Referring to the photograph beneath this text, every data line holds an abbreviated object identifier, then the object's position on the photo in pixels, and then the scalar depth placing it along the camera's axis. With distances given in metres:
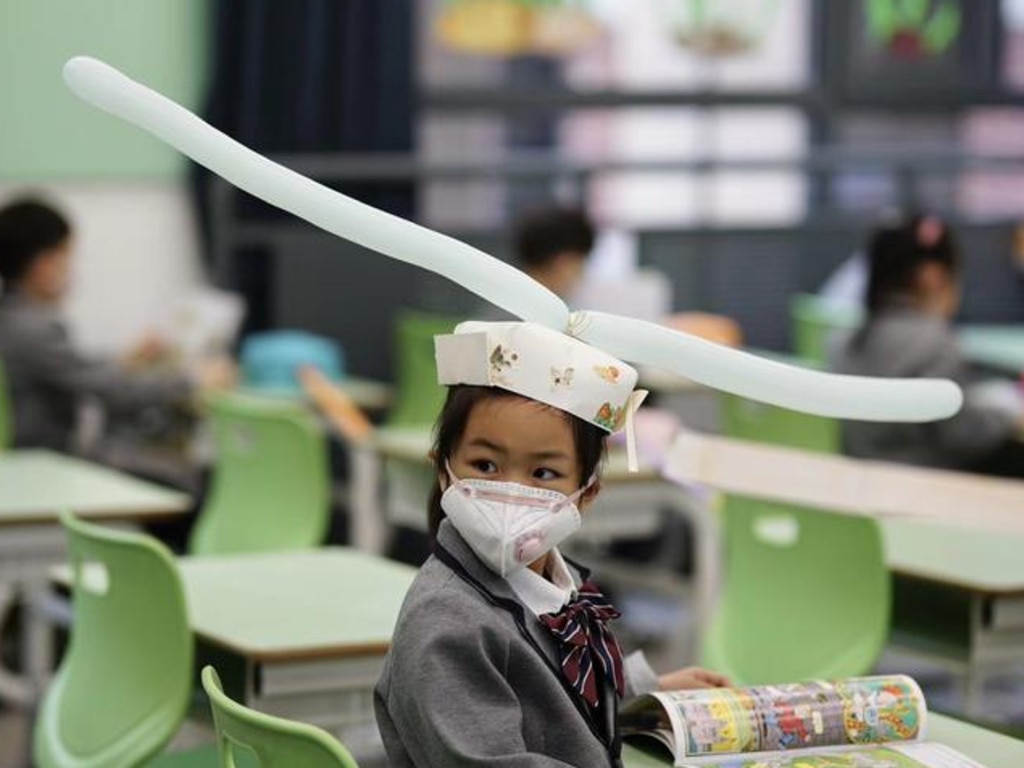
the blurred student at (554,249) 5.97
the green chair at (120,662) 3.00
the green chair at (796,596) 3.55
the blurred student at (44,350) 5.48
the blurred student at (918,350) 5.18
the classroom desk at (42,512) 4.16
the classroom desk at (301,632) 3.06
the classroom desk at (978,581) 3.62
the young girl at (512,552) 2.11
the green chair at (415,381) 6.13
